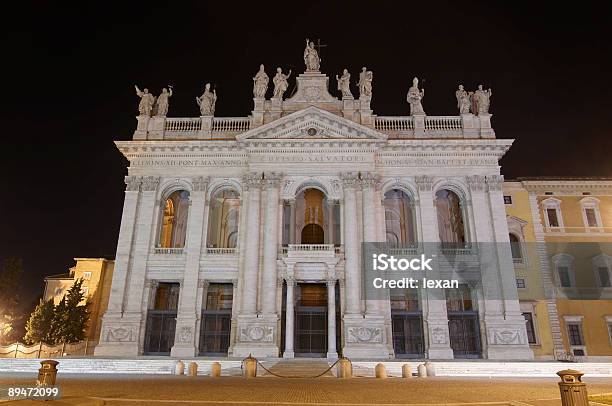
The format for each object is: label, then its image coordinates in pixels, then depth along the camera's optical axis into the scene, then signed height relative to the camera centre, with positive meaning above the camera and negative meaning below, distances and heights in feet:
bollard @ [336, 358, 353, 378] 70.33 -2.88
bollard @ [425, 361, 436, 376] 73.92 -2.88
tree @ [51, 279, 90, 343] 118.93 +7.01
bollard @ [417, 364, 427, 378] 72.74 -3.16
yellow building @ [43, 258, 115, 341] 136.75 +18.45
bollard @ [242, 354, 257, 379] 71.10 -2.94
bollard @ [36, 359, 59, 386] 41.88 -2.47
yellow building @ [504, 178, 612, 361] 114.52 +22.89
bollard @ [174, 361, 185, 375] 75.36 -3.24
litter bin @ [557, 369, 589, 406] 32.68 -2.54
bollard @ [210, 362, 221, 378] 72.32 -3.38
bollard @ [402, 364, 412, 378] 71.77 -3.14
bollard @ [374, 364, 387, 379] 71.18 -3.20
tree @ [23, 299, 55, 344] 119.03 +4.91
